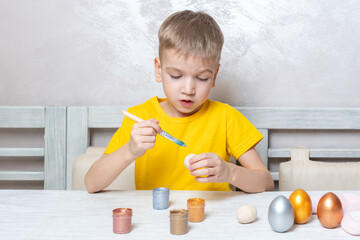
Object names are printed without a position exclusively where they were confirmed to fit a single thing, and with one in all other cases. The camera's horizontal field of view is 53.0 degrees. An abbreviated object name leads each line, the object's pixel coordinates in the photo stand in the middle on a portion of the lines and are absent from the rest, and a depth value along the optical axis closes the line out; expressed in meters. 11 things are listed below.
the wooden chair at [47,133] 1.35
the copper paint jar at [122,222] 0.60
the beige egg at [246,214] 0.66
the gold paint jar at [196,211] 0.66
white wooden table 0.61
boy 0.87
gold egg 0.66
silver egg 0.61
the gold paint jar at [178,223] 0.60
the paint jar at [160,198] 0.73
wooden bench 1.35
